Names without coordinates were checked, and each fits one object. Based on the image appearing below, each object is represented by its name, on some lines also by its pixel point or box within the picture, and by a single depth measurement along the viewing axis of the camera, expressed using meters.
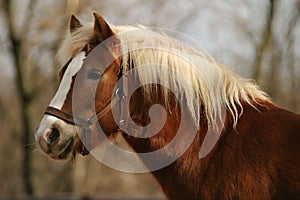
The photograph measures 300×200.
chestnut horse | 8.30
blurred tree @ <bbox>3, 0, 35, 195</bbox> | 34.59
